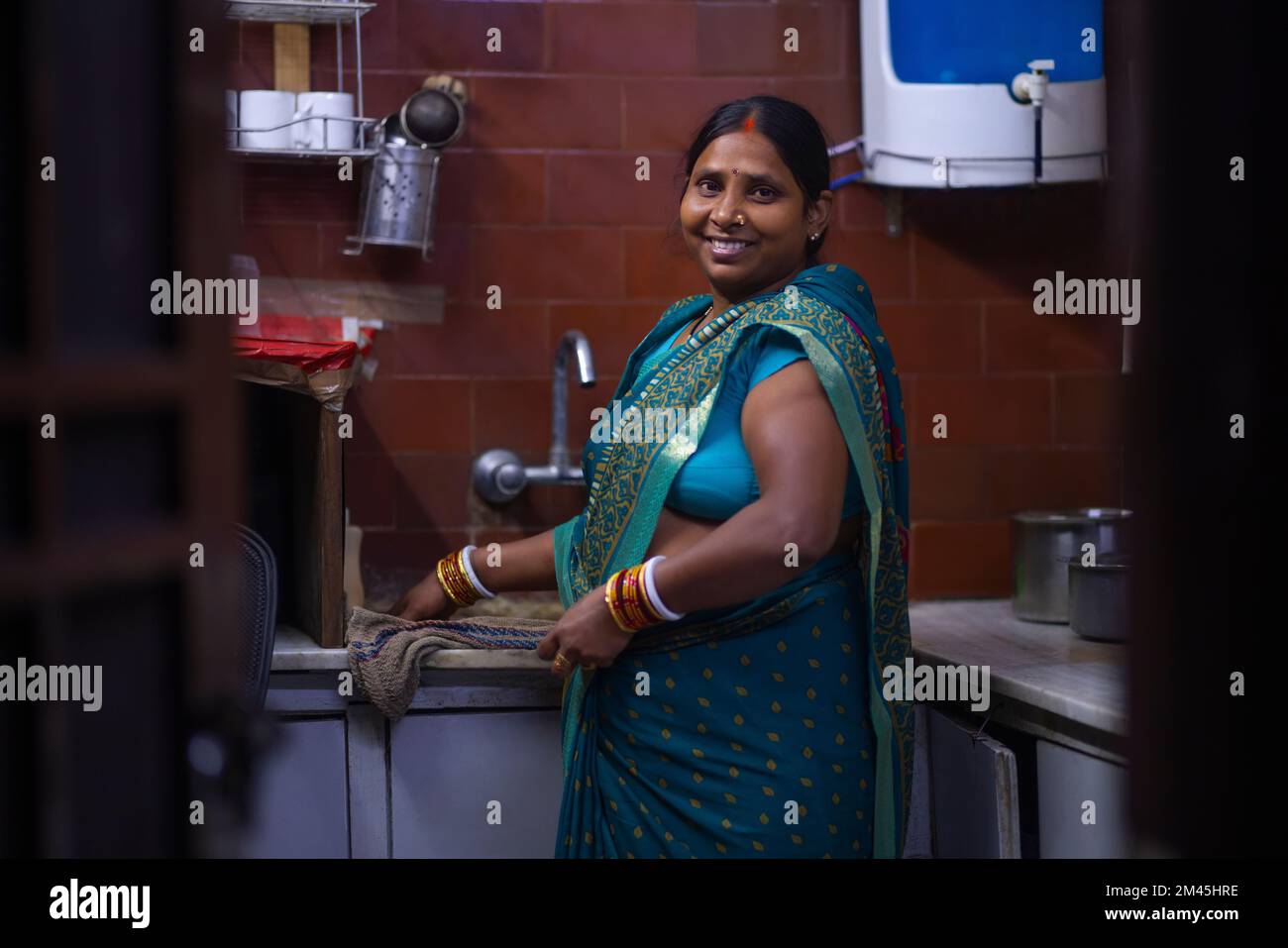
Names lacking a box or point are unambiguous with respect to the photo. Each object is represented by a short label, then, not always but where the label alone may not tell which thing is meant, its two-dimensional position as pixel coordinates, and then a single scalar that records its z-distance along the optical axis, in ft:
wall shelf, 7.32
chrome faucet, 7.70
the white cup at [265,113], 7.29
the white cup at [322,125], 7.36
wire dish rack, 7.32
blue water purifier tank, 7.49
